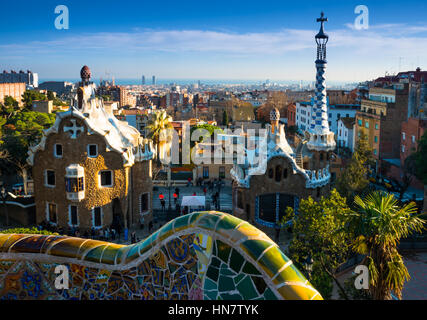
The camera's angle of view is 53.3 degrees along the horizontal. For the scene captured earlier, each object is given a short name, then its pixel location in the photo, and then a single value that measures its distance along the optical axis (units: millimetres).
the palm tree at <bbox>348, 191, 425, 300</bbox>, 13008
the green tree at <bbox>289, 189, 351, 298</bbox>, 15883
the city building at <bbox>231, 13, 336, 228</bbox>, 27156
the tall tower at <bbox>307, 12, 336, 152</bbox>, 29742
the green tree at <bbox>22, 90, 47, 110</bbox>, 68562
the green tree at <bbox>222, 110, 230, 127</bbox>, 91712
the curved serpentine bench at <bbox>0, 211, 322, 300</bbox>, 5699
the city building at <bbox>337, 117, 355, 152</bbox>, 62531
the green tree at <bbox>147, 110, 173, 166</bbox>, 42562
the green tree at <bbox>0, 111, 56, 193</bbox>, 41594
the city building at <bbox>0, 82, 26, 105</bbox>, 93050
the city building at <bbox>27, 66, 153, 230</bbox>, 27234
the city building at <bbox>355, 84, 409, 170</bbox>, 51562
